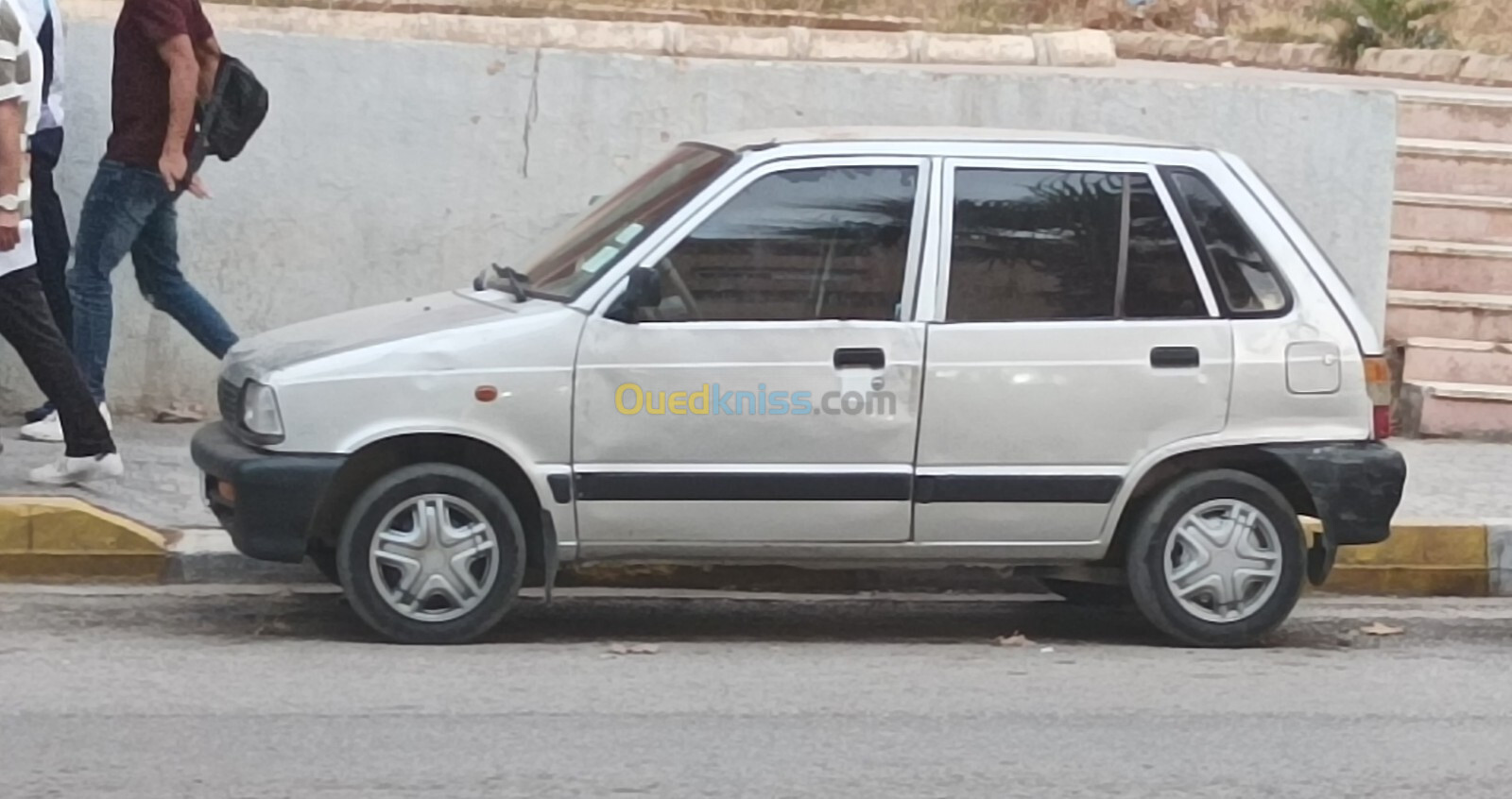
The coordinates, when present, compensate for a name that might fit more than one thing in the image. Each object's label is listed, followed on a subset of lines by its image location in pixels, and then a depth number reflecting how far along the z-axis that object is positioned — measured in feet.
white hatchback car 20.93
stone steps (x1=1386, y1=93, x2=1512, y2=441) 33.22
